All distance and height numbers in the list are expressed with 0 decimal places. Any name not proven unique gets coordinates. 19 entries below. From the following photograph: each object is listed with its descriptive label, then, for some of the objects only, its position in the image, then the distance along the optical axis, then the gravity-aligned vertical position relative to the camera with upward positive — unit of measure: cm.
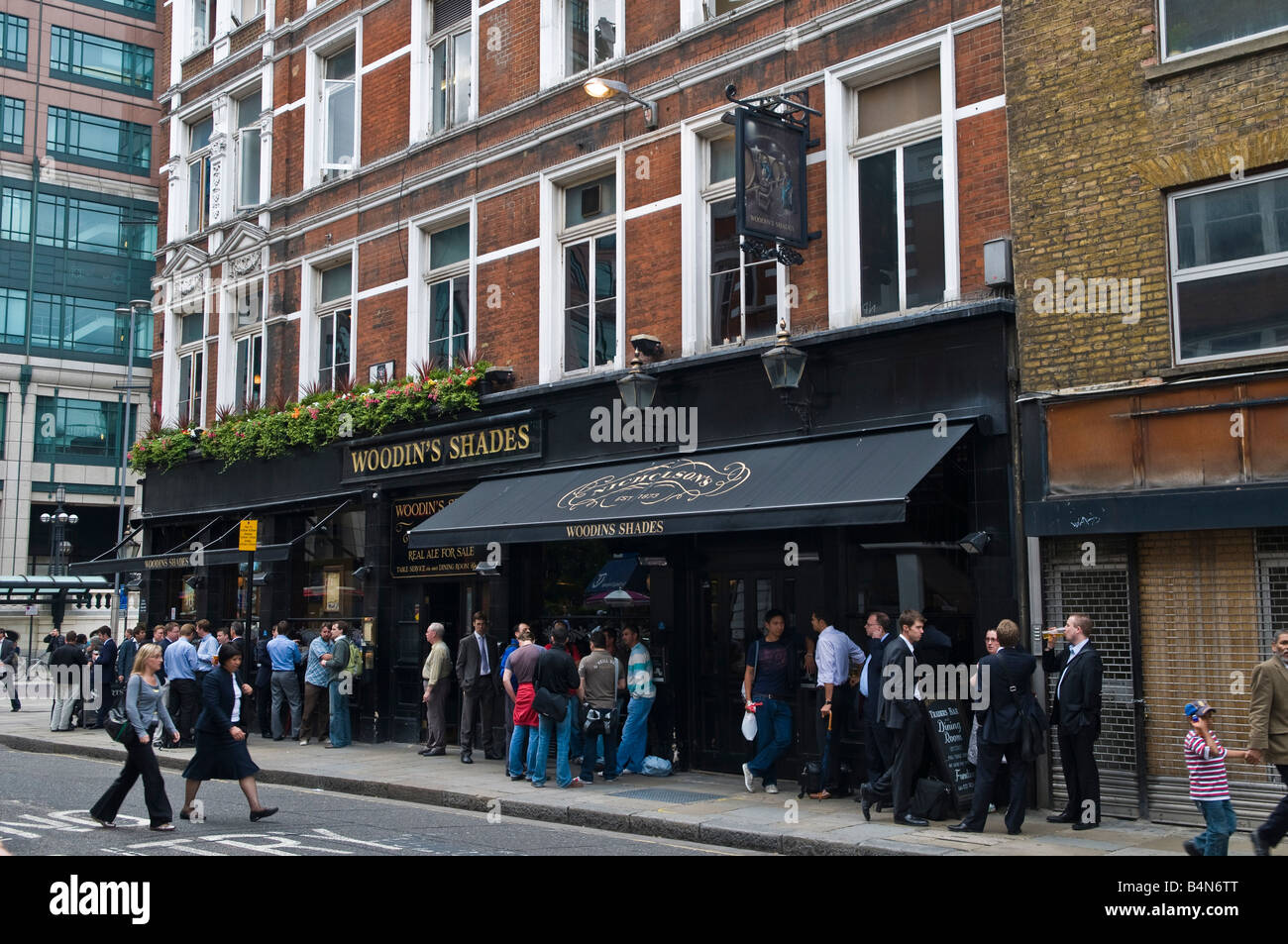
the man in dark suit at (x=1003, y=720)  1059 -106
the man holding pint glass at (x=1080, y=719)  1068 -106
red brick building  1284 +463
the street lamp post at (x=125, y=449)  3734 +626
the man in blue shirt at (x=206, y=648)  1864 -73
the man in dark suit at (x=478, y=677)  1638 -102
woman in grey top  1097 -142
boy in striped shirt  830 -124
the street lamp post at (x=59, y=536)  4855 +269
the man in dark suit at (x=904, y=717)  1120 -109
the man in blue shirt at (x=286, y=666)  1894 -99
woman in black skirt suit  1159 -133
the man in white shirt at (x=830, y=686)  1252 -90
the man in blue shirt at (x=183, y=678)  1791 -109
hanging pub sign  1316 +438
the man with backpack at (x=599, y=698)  1402 -112
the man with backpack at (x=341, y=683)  1834 -122
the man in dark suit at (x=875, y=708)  1191 -107
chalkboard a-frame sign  1123 -140
